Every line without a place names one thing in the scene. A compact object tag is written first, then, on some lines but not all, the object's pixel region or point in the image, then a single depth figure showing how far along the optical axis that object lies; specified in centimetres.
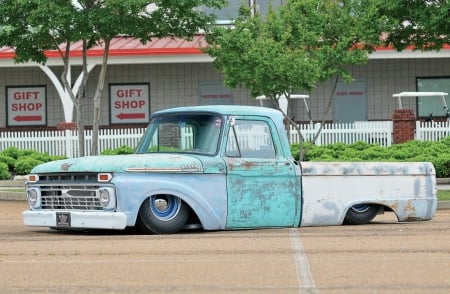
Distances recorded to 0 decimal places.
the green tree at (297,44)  2684
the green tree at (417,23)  2480
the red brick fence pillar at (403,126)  3447
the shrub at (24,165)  3066
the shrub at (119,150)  3206
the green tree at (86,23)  2462
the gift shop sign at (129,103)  4009
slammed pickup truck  1409
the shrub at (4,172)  3000
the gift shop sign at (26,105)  4047
